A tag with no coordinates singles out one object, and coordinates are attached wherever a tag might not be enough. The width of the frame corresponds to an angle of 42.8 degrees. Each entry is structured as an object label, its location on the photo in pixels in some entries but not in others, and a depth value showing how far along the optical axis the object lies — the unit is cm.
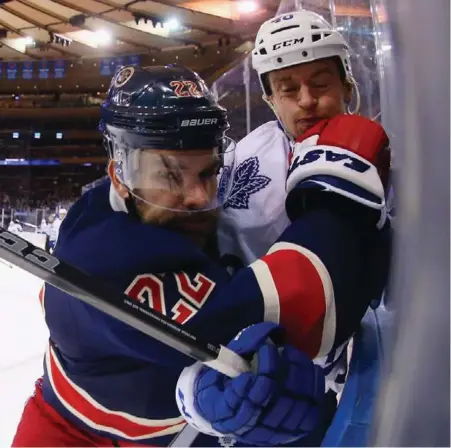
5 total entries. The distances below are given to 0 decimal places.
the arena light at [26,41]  932
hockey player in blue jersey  51
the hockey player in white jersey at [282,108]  82
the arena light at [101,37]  1044
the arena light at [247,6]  758
